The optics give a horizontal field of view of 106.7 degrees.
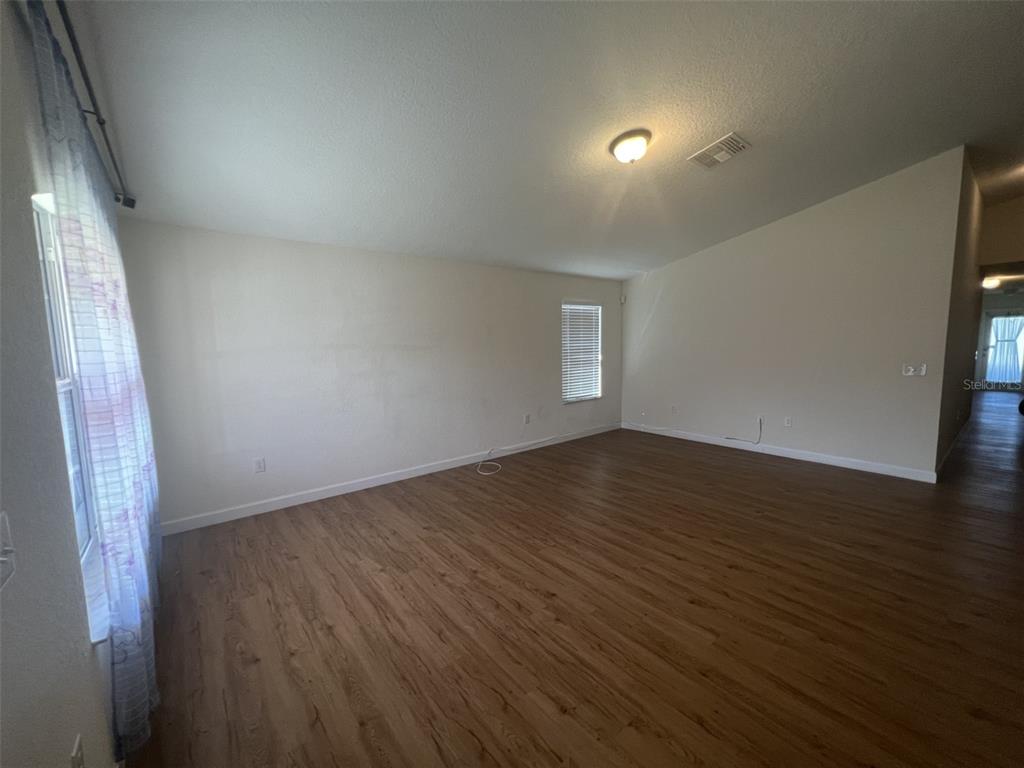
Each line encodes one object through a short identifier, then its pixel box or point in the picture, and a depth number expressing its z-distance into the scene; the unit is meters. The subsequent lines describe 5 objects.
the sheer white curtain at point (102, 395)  1.23
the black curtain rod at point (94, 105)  1.36
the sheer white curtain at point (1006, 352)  9.48
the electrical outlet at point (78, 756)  0.95
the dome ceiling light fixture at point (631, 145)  2.56
